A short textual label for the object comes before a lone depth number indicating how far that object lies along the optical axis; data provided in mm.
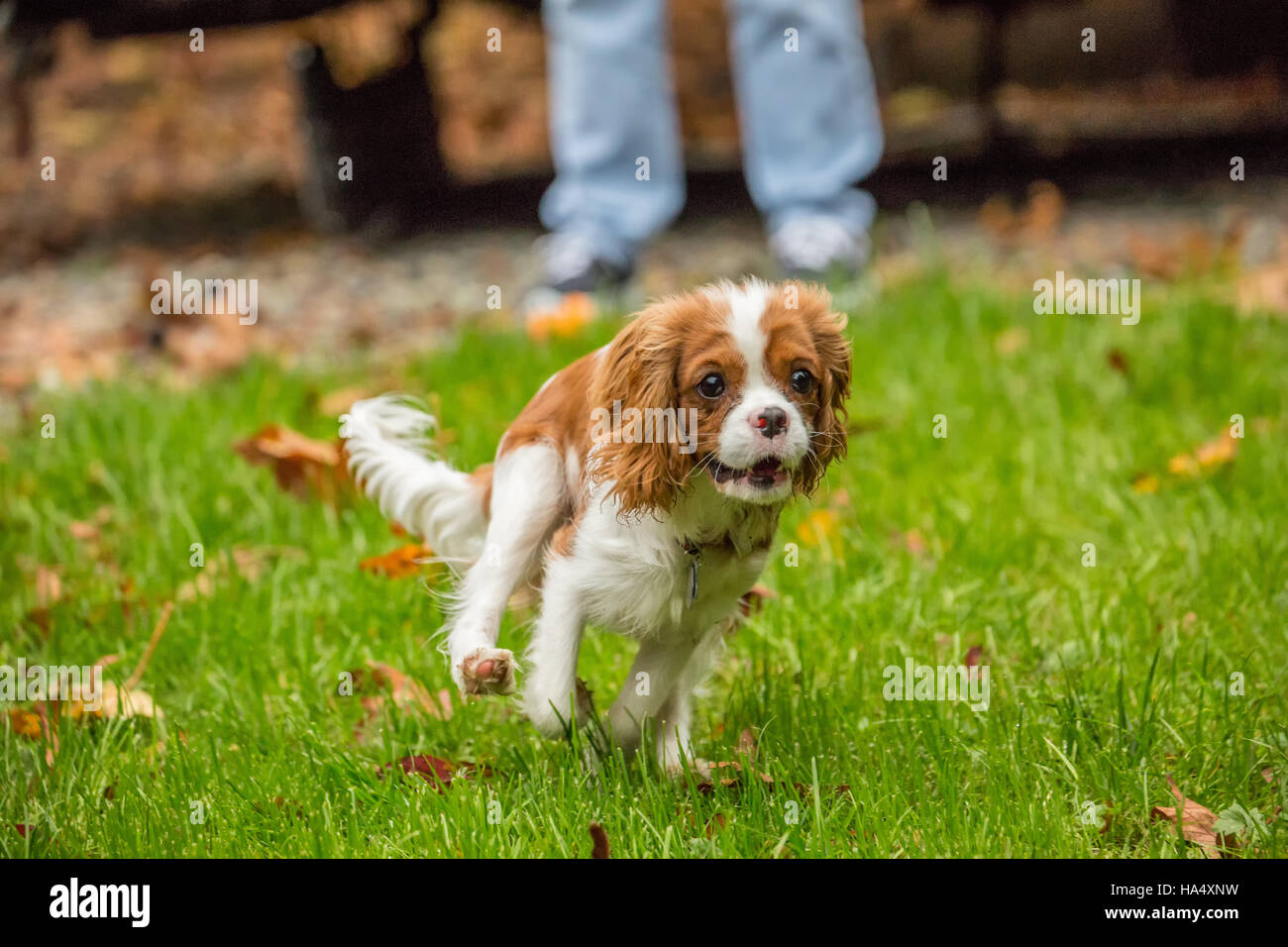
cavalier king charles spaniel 2141
